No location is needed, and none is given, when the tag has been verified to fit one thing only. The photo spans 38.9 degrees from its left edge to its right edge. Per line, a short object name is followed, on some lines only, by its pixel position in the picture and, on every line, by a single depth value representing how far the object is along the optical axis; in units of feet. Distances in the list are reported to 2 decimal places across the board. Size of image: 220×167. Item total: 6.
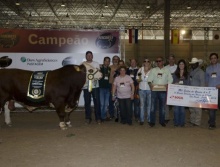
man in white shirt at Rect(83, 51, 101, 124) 27.04
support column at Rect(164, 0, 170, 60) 71.97
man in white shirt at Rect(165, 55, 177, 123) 28.69
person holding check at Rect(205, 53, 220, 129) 25.00
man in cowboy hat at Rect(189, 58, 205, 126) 25.46
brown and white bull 24.67
